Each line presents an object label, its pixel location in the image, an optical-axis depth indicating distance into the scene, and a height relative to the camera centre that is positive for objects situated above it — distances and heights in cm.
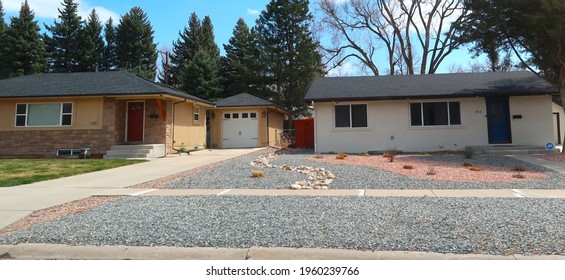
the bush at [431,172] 906 -48
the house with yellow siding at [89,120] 1622 +186
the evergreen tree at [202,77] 3394 +818
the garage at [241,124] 2264 +222
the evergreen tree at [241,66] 3172 +913
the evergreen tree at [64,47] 3738 +1243
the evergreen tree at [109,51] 3928 +1252
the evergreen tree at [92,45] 3766 +1280
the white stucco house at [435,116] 1595 +190
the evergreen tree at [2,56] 3544 +1077
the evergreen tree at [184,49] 4259 +1389
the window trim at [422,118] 1633 +181
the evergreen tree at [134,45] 3894 +1306
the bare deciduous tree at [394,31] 3422 +1337
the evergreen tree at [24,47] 3547 +1195
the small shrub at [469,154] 1318 +0
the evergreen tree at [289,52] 3062 +964
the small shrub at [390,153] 1227 +7
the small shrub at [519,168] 954 -41
